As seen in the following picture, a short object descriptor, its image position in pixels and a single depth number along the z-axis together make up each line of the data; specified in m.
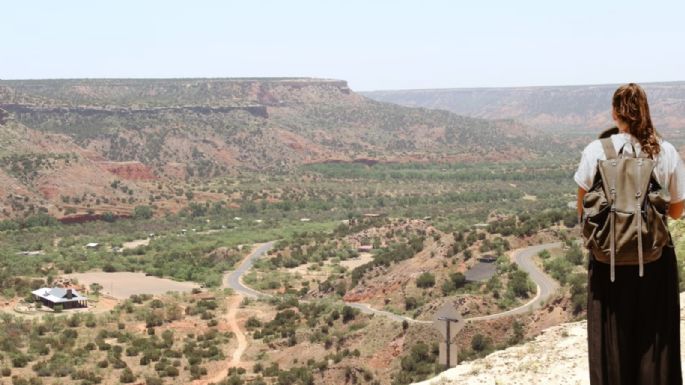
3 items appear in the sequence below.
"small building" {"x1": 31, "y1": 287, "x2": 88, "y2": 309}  47.81
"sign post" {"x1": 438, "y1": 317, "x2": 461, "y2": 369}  13.85
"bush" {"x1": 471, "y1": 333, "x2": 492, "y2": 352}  29.38
